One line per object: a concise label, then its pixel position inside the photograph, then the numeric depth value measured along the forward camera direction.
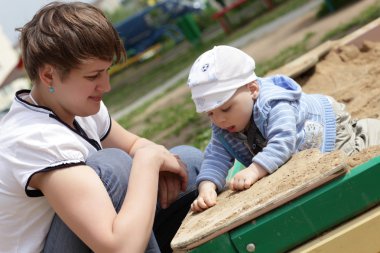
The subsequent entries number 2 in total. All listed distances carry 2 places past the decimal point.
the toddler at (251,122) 1.89
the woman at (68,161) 1.66
